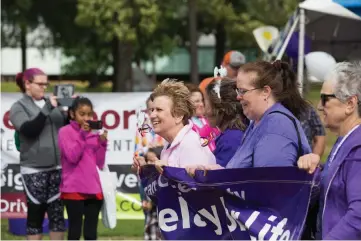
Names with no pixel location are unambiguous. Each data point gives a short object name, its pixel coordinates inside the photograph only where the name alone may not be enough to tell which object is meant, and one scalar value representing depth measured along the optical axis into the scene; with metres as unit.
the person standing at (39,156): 13.44
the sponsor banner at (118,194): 16.52
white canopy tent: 24.81
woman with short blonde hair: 7.36
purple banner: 6.41
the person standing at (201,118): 9.87
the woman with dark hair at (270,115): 6.41
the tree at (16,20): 54.75
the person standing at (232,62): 13.36
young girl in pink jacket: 13.01
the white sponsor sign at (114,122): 16.71
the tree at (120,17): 46.07
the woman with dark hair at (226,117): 7.92
